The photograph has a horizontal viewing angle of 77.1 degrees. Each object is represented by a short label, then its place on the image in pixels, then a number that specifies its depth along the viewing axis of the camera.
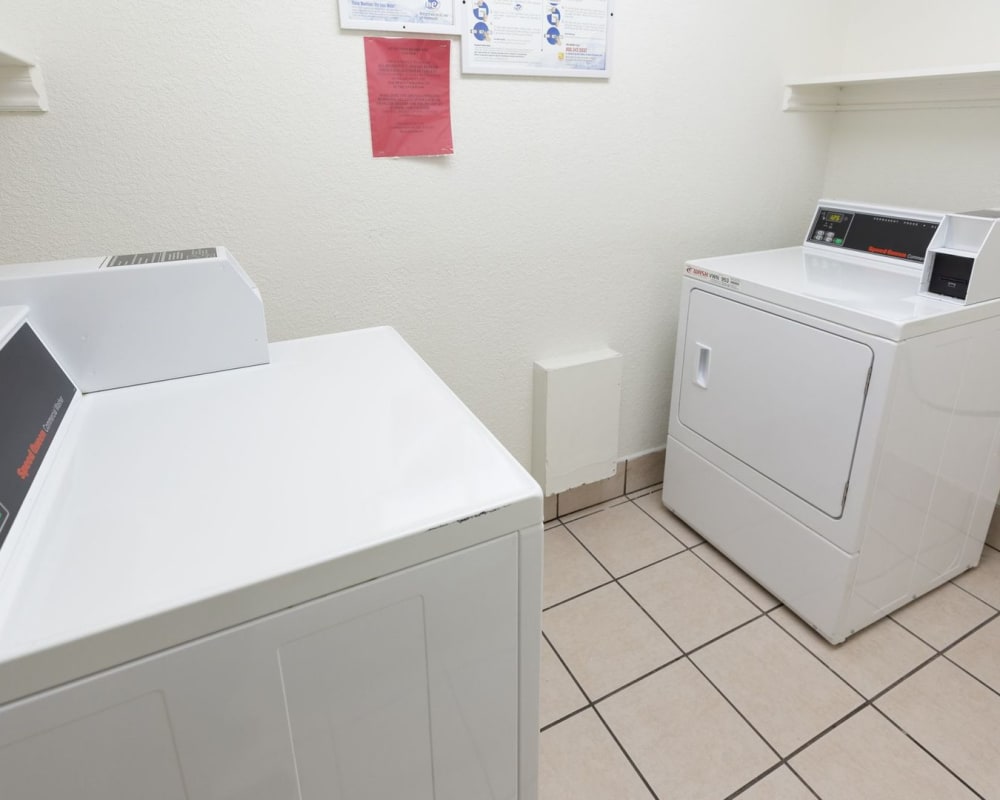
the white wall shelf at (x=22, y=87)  1.17
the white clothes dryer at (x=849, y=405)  1.43
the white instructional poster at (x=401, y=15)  1.40
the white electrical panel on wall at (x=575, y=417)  1.95
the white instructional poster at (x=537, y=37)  1.55
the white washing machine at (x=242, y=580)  0.60
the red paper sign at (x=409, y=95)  1.47
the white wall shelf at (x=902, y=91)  1.75
